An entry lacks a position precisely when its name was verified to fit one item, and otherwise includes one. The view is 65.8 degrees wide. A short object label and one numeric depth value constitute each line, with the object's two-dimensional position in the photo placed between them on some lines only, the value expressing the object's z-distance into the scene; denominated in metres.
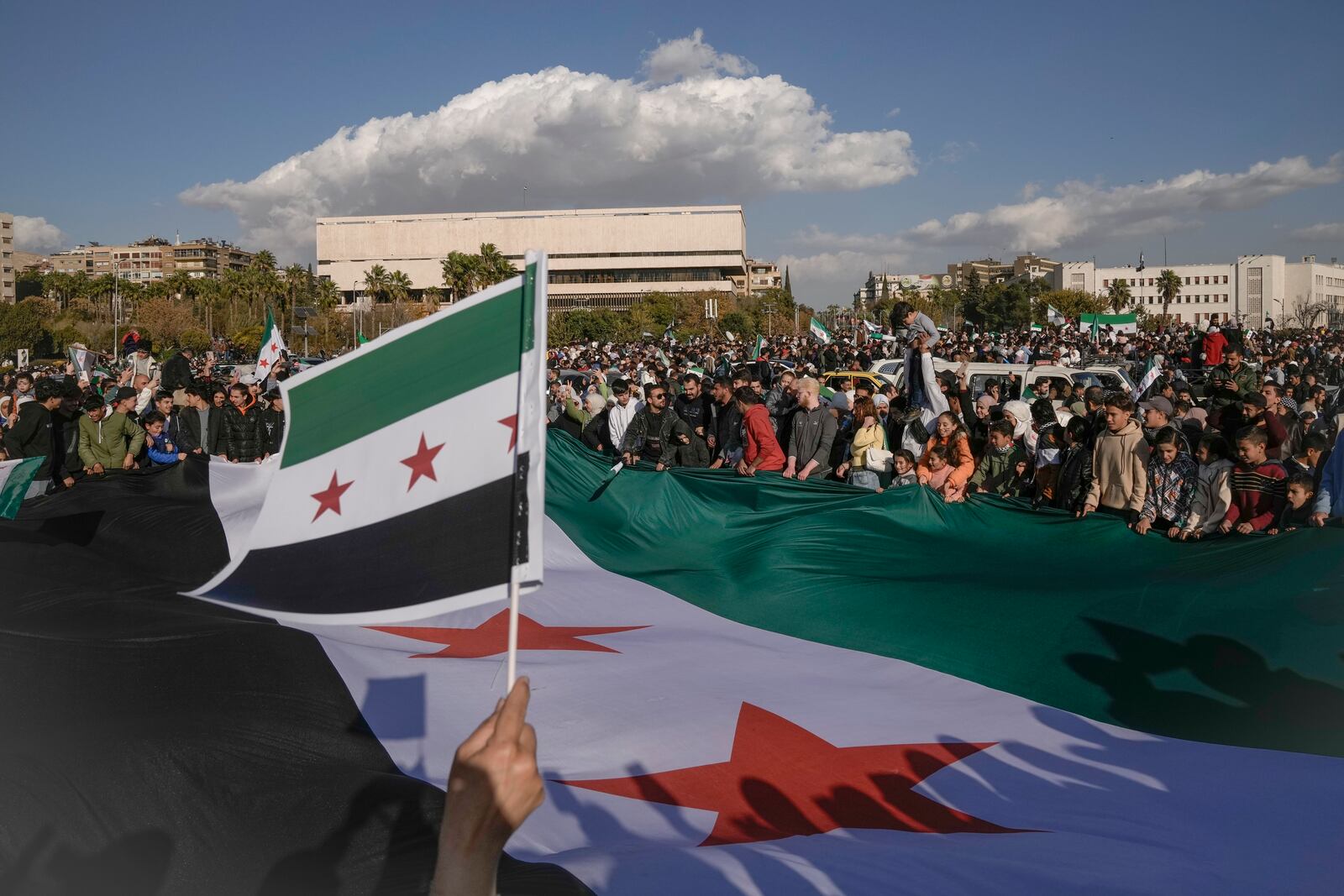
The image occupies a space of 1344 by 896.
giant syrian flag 3.24
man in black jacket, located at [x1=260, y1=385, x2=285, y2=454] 11.02
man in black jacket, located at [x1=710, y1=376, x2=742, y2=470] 10.06
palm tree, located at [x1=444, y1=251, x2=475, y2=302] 80.25
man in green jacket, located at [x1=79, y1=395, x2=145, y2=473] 9.98
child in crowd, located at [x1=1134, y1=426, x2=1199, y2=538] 6.35
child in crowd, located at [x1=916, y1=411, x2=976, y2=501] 7.70
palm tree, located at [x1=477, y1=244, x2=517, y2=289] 78.50
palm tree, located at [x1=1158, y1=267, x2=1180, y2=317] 95.62
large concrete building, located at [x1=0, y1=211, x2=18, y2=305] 127.94
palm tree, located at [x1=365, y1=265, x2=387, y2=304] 89.50
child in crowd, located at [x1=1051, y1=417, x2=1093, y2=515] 6.89
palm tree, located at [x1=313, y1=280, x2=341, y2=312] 78.56
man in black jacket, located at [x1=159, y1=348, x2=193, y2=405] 15.53
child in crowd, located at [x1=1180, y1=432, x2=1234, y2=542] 6.16
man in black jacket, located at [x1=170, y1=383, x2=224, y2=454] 11.10
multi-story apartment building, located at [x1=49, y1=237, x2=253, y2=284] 189.70
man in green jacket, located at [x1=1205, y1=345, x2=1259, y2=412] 12.76
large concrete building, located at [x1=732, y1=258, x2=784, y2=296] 128.50
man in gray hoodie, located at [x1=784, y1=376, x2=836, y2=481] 9.09
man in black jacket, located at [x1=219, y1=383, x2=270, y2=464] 10.88
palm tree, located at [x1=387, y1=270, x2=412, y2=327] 89.94
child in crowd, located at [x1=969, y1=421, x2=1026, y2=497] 8.23
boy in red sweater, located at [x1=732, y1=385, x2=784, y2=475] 9.17
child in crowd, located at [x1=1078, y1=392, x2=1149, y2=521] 6.55
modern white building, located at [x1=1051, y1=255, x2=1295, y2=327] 123.38
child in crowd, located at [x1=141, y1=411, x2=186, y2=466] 10.65
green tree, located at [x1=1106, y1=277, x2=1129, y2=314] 90.44
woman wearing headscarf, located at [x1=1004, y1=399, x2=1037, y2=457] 9.64
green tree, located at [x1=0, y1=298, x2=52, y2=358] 70.56
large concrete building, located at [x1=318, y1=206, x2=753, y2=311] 115.44
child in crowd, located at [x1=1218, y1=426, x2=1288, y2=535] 6.05
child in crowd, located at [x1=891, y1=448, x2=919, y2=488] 8.57
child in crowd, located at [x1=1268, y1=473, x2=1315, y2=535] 5.79
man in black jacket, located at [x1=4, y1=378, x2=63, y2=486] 9.62
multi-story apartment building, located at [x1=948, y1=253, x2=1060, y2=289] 169.38
